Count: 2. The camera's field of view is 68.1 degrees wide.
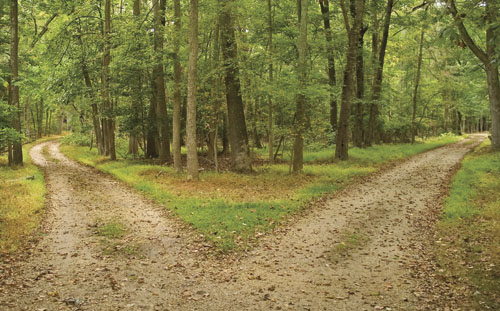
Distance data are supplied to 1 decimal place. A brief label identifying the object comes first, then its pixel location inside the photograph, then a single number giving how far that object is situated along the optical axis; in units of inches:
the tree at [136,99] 767.7
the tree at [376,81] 975.6
